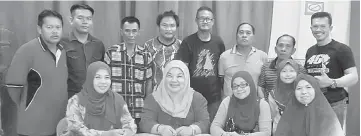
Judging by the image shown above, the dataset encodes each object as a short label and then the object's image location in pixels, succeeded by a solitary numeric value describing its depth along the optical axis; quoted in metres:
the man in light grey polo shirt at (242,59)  3.00
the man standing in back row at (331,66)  2.69
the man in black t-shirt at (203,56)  3.06
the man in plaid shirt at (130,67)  2.99
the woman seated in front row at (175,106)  2.64
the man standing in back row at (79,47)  2.90
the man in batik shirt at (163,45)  3.06
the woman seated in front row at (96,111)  2.47
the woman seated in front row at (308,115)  2.36
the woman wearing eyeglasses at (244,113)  2.55
